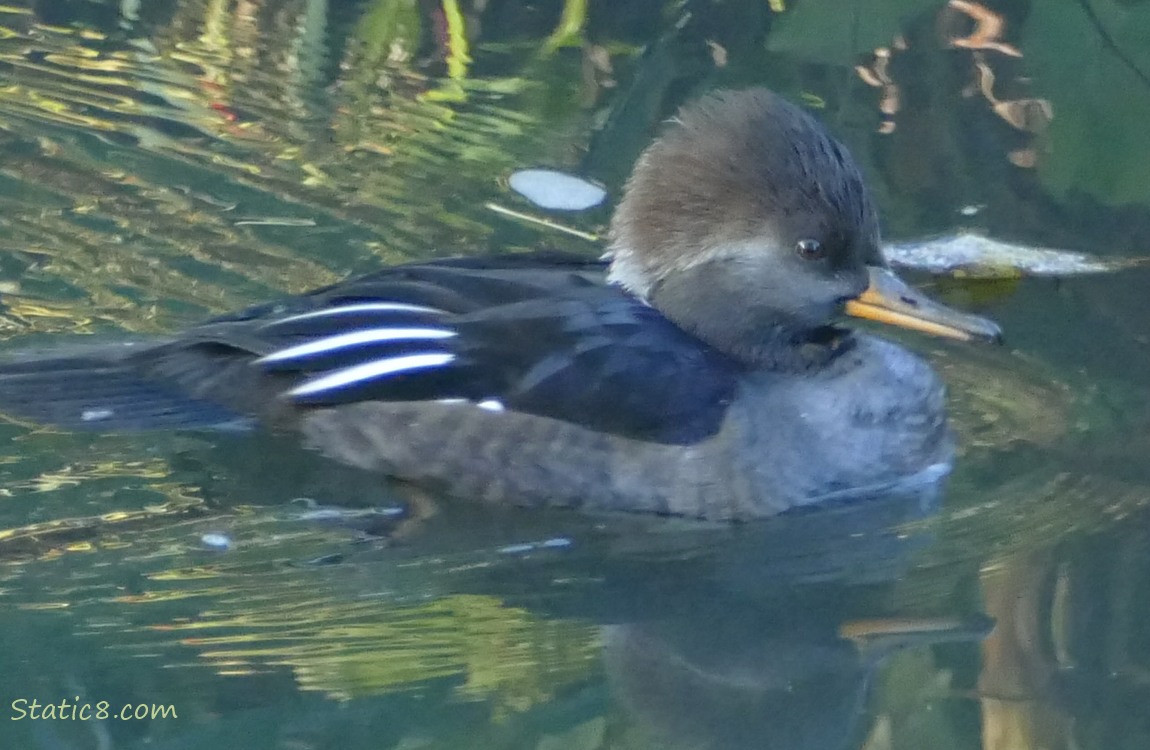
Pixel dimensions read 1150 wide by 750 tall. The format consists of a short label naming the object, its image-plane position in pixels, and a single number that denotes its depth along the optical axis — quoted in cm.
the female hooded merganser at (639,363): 1041
